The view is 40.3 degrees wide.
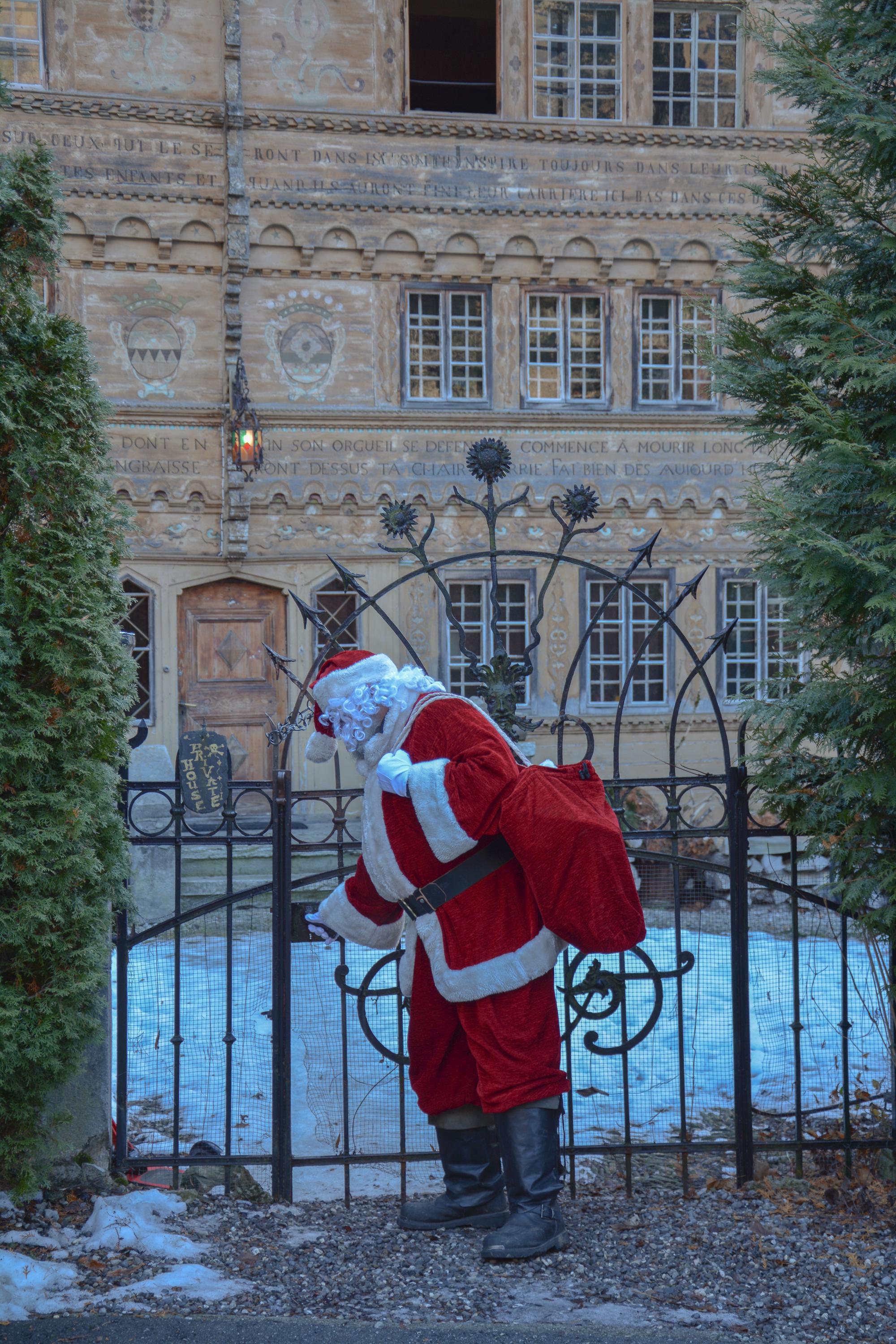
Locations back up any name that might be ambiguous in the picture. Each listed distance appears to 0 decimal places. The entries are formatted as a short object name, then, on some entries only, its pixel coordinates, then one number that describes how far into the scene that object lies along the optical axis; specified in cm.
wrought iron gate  445
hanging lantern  1285
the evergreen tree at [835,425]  408
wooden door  1341
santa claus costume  375
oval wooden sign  475
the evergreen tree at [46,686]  402
